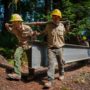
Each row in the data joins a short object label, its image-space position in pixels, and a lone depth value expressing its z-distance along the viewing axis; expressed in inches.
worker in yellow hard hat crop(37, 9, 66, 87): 181.9
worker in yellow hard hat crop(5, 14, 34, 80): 180.3
